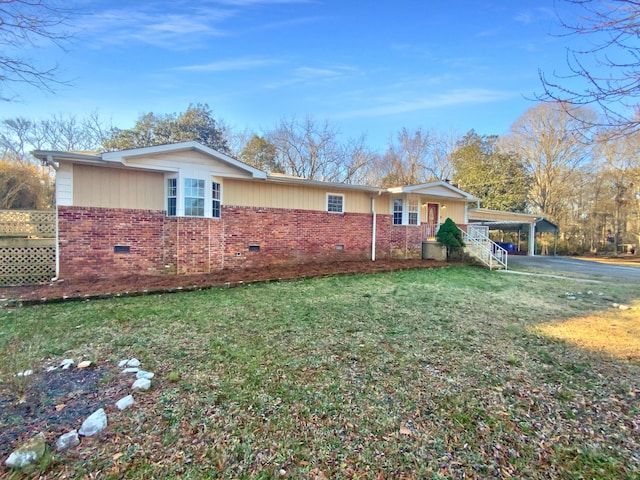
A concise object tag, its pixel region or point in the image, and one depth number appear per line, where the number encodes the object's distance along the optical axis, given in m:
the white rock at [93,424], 2.29
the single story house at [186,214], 8.28
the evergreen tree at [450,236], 14.10
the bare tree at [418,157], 29.66
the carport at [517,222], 19.41
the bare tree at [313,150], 26.73
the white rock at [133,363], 3.42
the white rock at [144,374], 3.14
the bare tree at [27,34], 4.53
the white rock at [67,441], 2.13
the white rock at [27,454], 1.95
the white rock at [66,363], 3.35
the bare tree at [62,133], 22.06
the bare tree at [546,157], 24.89
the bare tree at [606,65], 3.37
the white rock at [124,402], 2.62
